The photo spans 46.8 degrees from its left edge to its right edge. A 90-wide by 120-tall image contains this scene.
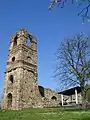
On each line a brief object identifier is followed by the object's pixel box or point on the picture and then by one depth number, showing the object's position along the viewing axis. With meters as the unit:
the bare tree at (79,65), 16.72
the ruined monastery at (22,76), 18.74
